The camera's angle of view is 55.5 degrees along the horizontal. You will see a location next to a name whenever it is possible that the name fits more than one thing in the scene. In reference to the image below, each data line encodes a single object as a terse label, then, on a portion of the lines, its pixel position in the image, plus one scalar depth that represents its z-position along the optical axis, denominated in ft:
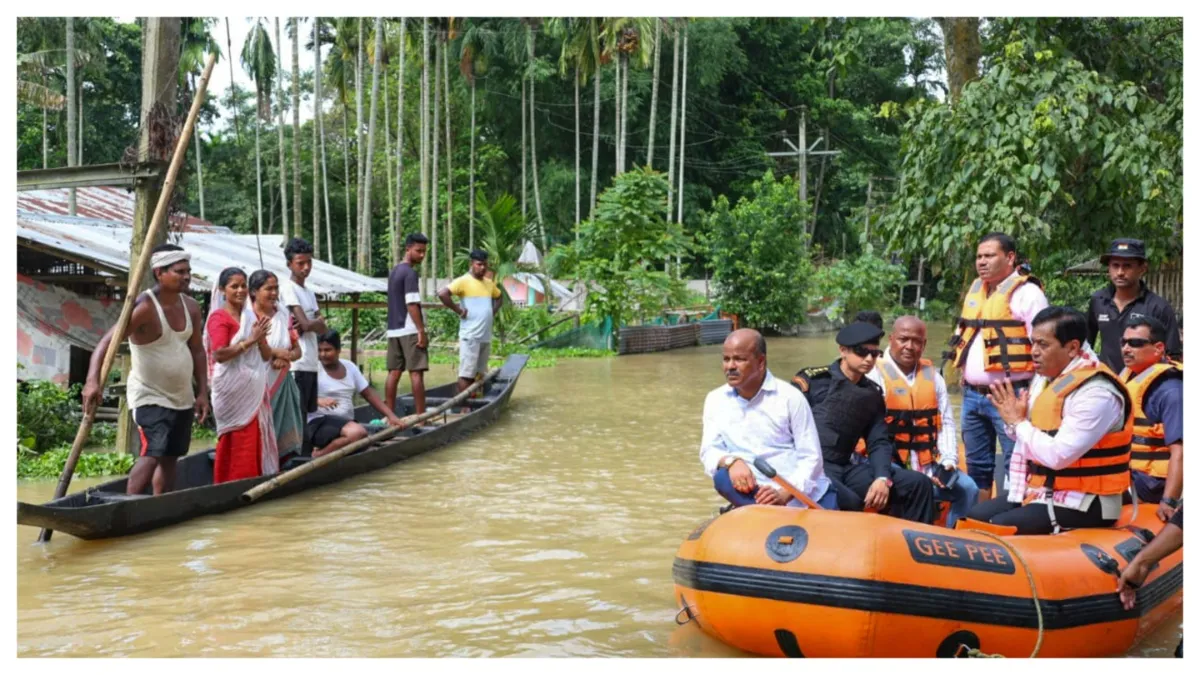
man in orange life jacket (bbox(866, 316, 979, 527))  19.43
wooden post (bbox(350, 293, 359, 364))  46.47
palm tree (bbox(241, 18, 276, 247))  100.01
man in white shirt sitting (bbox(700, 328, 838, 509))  16.07
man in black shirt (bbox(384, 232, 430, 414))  34.96
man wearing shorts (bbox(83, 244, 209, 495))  21.50
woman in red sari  23.43
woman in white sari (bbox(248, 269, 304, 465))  24.29
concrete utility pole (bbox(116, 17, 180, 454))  27.09
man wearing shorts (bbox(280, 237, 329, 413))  27.20
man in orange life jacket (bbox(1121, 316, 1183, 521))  16.14
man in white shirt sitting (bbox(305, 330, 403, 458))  28.73
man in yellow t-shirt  39.29
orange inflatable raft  13.96
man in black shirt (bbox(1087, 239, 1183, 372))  21.12
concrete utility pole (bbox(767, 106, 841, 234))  120.47
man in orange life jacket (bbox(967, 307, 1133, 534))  14.99
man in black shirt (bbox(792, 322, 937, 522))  18.15
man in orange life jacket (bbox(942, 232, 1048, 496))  20.71
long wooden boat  20.16
